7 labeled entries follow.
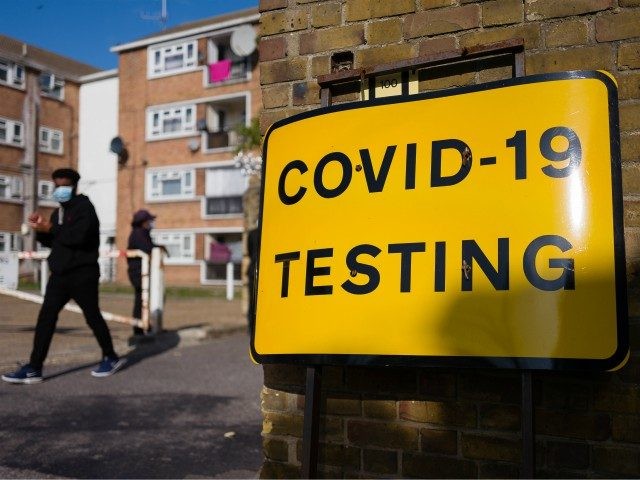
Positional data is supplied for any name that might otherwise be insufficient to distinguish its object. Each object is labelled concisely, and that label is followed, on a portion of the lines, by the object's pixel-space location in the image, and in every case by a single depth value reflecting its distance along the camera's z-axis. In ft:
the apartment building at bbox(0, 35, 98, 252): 111.34
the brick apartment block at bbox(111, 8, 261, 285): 101.04
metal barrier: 26.48
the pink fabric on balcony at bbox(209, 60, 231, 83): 101.55
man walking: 19.01
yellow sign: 6.35
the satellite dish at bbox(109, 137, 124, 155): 108.17
